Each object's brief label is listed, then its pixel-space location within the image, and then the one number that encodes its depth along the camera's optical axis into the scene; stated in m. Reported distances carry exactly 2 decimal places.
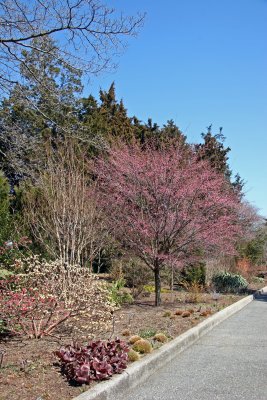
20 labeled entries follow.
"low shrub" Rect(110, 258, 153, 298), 14.88
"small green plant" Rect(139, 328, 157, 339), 7.48
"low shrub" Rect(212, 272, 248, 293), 17.48
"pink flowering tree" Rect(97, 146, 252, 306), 11.78
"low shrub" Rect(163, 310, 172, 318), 10.06
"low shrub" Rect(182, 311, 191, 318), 9.99
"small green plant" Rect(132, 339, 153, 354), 6.22
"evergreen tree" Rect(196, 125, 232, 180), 24.70
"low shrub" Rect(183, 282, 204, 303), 13.42
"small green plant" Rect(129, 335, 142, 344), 6.77
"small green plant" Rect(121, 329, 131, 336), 7.61
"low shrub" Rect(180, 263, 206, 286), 18.45
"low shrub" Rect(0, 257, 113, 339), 6.54
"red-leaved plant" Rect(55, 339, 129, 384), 4.79
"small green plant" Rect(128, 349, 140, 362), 5.71
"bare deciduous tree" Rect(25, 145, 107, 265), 11.40
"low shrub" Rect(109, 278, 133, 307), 11.15
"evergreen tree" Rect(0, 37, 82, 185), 7.48
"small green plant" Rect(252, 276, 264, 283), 23.90
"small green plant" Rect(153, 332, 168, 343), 7.07
